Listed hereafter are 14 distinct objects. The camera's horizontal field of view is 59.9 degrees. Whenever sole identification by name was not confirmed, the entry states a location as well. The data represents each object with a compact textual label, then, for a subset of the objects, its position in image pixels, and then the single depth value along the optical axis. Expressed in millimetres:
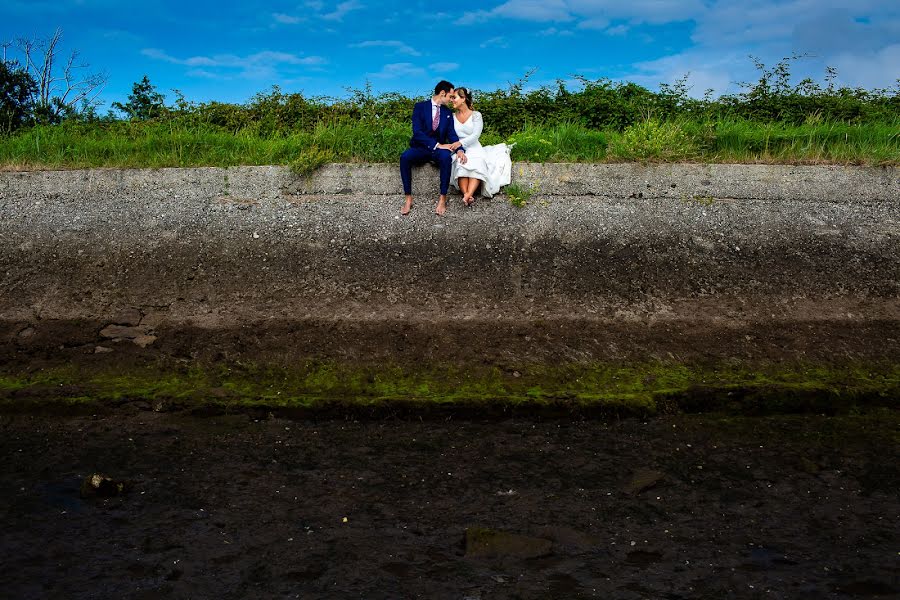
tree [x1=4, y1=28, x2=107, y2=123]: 10595
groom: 7566
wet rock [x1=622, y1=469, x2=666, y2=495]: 4832
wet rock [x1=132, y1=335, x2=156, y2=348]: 7020
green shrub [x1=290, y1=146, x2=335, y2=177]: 7921
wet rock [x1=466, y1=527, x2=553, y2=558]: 4090
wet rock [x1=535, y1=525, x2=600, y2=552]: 4180
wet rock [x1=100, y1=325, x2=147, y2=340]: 7102
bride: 7574
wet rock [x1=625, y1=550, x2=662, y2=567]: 4008
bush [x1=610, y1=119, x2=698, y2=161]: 7980
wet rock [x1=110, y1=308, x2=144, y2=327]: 7199
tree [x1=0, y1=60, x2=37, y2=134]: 10430
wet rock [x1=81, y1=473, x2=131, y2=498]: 4707
